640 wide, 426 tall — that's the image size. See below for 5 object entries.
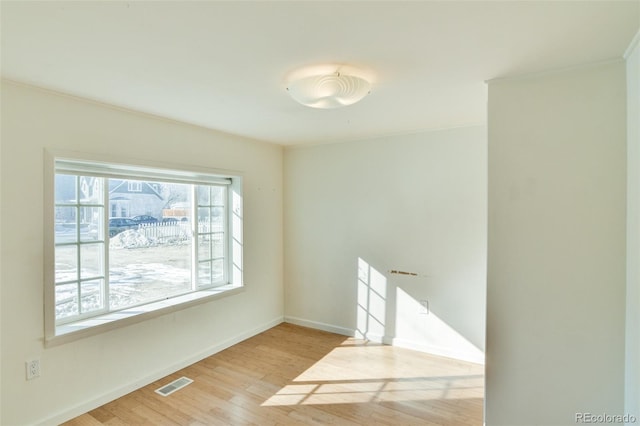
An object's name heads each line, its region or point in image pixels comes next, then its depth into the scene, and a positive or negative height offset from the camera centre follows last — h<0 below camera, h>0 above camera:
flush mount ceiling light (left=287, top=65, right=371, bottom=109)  1.82 +0.75
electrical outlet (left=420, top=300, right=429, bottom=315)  3.36 -1.03
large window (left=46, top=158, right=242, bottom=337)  2.40 -0.25
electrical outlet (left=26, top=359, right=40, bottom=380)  2.08 -1.04
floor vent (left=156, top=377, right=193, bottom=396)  2.63 -1.50
